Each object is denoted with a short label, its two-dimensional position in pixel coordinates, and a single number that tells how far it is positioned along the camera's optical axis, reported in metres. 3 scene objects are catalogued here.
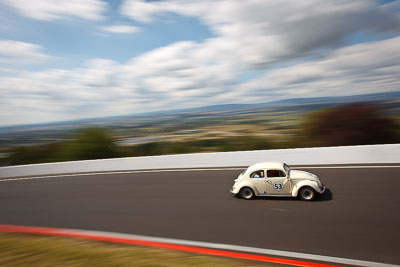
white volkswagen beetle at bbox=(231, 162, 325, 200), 7.65
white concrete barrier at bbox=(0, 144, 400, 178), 11.66
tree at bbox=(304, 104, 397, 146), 16.64
